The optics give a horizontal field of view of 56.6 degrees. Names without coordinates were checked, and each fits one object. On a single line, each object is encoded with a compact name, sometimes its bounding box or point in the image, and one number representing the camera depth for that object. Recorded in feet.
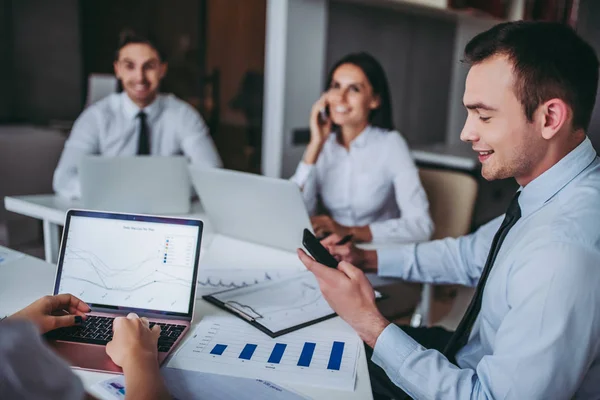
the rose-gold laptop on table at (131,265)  3.73
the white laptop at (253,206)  5.08
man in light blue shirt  2.87
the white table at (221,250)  5.18
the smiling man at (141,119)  8.75
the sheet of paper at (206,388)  2.94
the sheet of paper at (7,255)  4.88
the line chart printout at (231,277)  4.46
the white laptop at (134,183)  5.99
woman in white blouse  7.74
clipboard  3.79
